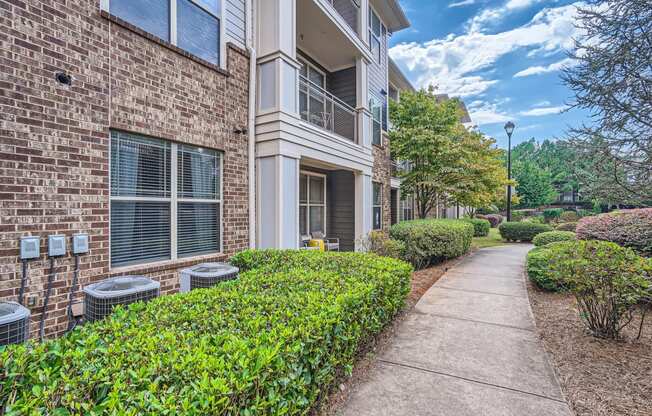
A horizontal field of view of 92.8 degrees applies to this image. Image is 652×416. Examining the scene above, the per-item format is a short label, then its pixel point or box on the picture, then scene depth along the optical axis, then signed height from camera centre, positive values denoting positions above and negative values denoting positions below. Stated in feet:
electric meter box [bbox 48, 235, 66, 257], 11.39 -1.25
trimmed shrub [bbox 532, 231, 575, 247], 34.33 -3.31
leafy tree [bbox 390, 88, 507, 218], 39.24 +7.38
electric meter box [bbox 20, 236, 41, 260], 10.75 -1.25
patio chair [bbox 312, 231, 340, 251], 32.30 -3.50
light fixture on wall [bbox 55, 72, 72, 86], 11.79 +5.12
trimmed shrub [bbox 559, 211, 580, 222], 80.81 -2.44
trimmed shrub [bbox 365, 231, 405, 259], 24.61 -2.95
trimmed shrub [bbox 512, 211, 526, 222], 89.92 -2.27
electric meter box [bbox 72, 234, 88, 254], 12.03 -1.26
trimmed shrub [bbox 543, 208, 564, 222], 95.14 -1.94
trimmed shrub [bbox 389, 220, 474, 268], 28.84 -2.97
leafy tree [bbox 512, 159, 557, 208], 125.29 +8.23
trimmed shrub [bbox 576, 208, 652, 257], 19.66 -1.50
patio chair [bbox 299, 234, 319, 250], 31.06 -3.07
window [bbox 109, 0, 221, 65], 14.48 +9.71
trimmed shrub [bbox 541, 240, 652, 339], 12.75 -3.07
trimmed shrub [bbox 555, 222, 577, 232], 53.47 -3.32
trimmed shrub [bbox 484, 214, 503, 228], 99.09 -3.52
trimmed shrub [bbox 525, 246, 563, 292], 21.39 -4.81
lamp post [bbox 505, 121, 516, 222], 54.44 +13.77
